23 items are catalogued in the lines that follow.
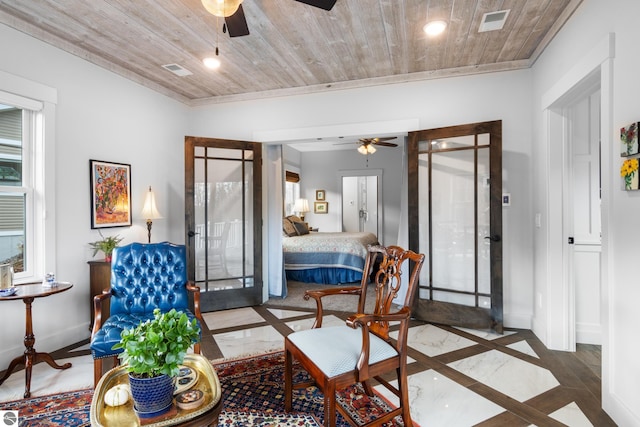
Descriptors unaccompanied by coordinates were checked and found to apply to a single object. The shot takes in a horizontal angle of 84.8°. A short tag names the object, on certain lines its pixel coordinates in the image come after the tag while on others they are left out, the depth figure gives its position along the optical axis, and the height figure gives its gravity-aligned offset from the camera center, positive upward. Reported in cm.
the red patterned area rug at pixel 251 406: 204 -121
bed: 565 -76
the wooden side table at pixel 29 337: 237 -88
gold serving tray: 136 -79
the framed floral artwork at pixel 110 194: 350 +21
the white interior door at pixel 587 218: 321 -7
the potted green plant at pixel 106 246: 338 -31
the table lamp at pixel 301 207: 889 +14
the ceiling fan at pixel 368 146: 634 +122
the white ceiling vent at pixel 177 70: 369 +155
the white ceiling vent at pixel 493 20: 270 +152
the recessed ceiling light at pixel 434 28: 284 +153
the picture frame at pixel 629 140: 183 +38
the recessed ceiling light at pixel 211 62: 345 +150
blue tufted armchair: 263 -54
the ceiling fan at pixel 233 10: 190 +120
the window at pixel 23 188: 284 +22
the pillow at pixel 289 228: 650 -29
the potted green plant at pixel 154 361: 137 -58
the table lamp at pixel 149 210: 386 +4
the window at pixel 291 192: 866 +54
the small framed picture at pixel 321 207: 910 +14
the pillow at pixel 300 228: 674 -30
